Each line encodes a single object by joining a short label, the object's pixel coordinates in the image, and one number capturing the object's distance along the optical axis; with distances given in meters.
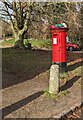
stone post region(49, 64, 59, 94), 3.37
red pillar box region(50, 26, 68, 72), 4.69
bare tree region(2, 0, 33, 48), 8.93
